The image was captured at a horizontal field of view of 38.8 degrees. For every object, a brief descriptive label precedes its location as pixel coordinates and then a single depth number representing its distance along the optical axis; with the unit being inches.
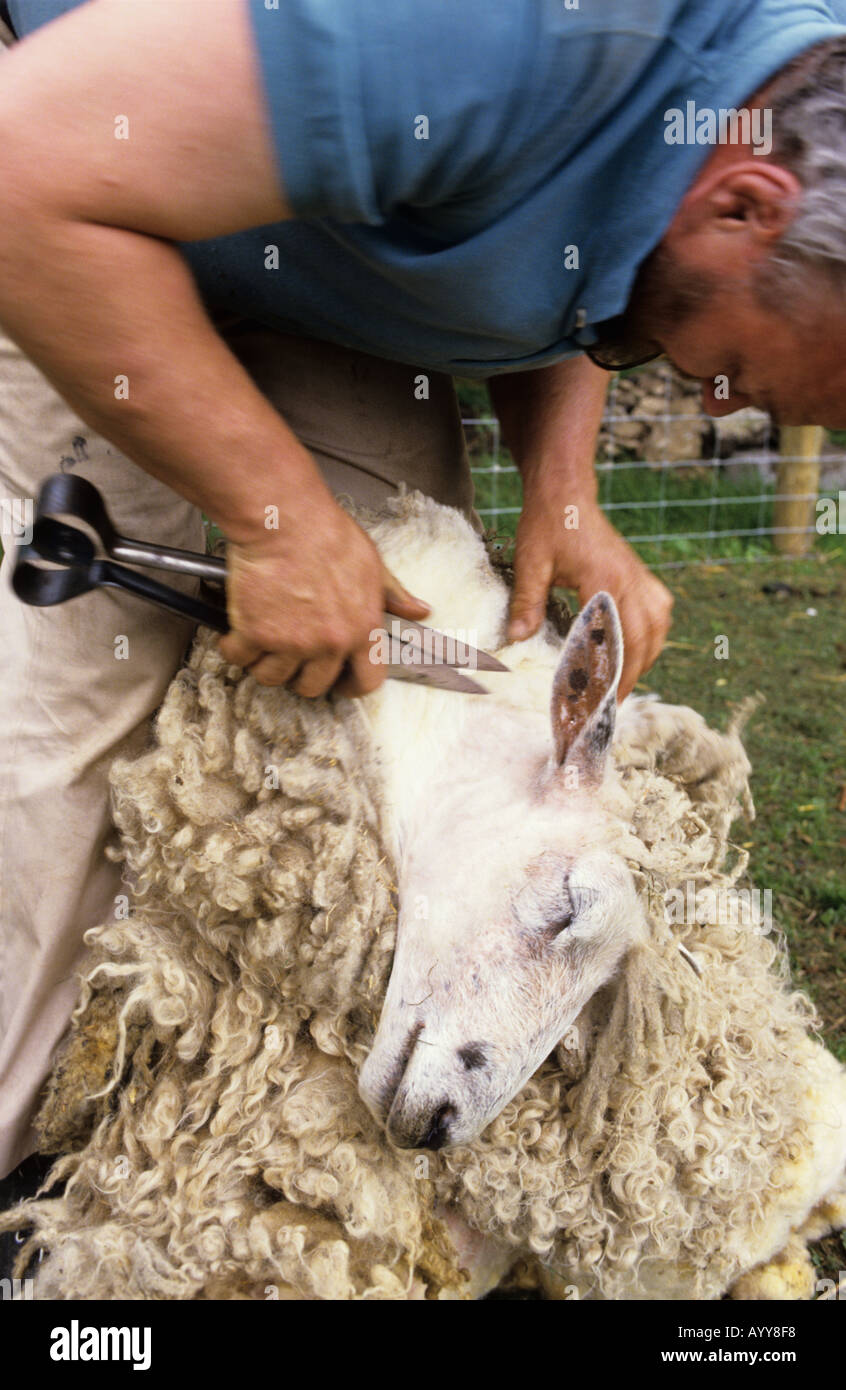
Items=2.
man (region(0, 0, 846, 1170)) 40.7
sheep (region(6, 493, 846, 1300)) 55.6
